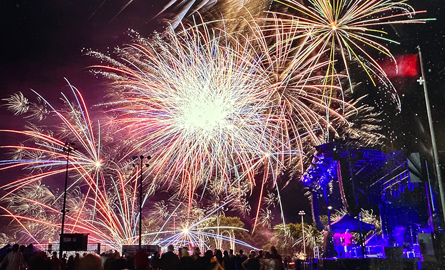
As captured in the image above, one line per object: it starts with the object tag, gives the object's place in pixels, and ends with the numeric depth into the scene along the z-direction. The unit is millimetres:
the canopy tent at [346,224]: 24328
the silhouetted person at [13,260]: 9055
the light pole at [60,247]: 17397
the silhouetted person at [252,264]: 9703
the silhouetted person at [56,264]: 11142
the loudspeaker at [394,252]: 18795
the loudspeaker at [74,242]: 17812
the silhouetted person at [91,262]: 7414
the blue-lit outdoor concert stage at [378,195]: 21484
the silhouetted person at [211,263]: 7621
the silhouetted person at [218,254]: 11604
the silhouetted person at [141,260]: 8750
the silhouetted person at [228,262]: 12104
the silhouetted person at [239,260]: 12453
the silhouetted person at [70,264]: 15722
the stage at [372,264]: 16469
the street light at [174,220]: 43059
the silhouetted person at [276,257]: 8849
